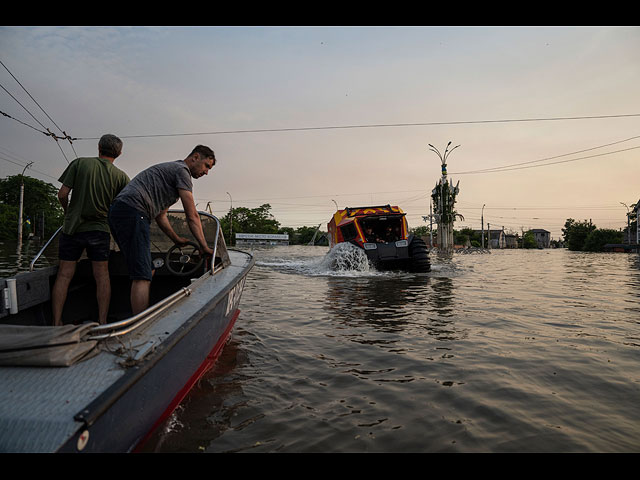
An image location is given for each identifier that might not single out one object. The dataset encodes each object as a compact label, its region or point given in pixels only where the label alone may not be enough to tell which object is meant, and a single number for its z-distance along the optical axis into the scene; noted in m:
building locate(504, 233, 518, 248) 108.88
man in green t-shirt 3.42
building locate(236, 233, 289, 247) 90.22
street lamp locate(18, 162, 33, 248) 38.38
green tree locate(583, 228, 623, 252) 53.84
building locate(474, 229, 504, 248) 103.61
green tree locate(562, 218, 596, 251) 61.00
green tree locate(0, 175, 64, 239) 66.31
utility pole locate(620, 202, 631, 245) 53.86
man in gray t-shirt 3.11
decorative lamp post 36.03
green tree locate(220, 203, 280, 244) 105.94
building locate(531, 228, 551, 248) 120.62
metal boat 1.45
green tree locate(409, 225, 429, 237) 112.72
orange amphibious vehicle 12.77
